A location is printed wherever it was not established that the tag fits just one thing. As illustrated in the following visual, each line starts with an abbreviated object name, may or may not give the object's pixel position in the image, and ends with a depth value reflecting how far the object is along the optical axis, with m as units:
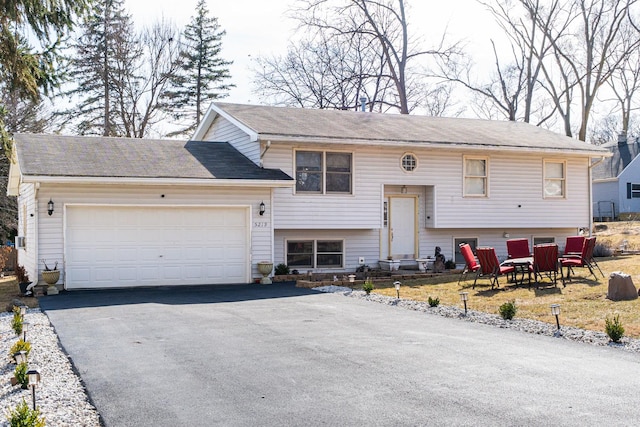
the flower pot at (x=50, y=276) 15.63
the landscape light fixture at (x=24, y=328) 9.00
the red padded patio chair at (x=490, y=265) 15.11
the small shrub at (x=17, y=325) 9.69
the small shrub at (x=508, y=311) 11.12
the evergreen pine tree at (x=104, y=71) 35.53
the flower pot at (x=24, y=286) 16.06
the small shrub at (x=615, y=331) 9.06
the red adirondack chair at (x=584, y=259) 15.40
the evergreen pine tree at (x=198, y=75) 38.62
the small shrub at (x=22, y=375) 6.73
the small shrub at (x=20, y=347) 7.72
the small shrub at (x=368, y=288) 15.16
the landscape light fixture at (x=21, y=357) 6.86
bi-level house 16.61
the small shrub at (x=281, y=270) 18.88
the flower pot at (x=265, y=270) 17.95
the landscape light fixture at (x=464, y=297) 12.01
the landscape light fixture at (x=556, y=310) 10.13
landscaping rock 12.21
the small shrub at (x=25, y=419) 5.10
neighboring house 41.25
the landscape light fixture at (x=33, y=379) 5.74
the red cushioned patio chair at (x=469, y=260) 15.89
